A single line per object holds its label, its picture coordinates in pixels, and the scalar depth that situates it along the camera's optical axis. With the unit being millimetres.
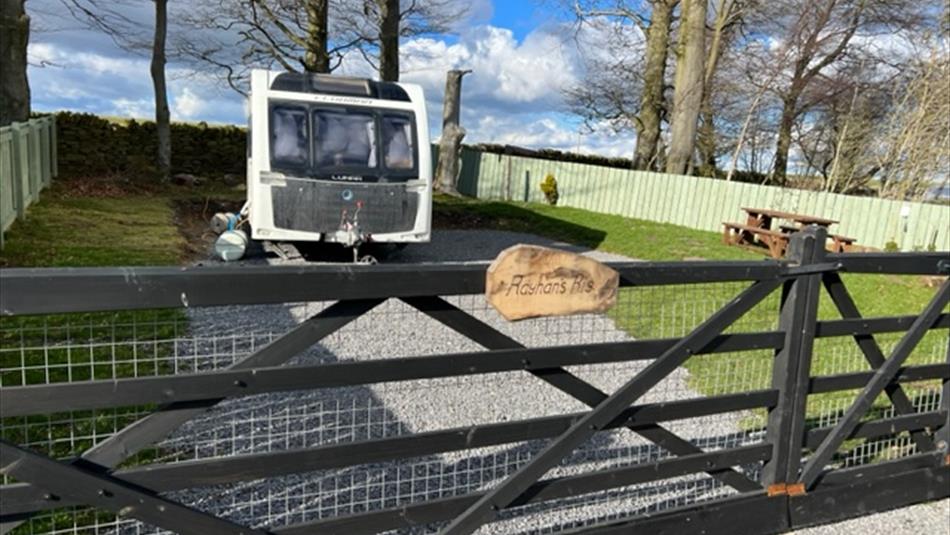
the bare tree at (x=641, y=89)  19641
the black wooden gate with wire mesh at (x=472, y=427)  2025
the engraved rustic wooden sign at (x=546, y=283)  2492
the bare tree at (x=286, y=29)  17328
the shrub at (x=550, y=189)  18859
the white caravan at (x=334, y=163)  8938
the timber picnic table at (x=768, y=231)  12164
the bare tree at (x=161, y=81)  17531
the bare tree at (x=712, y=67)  18844
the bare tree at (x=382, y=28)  17422
